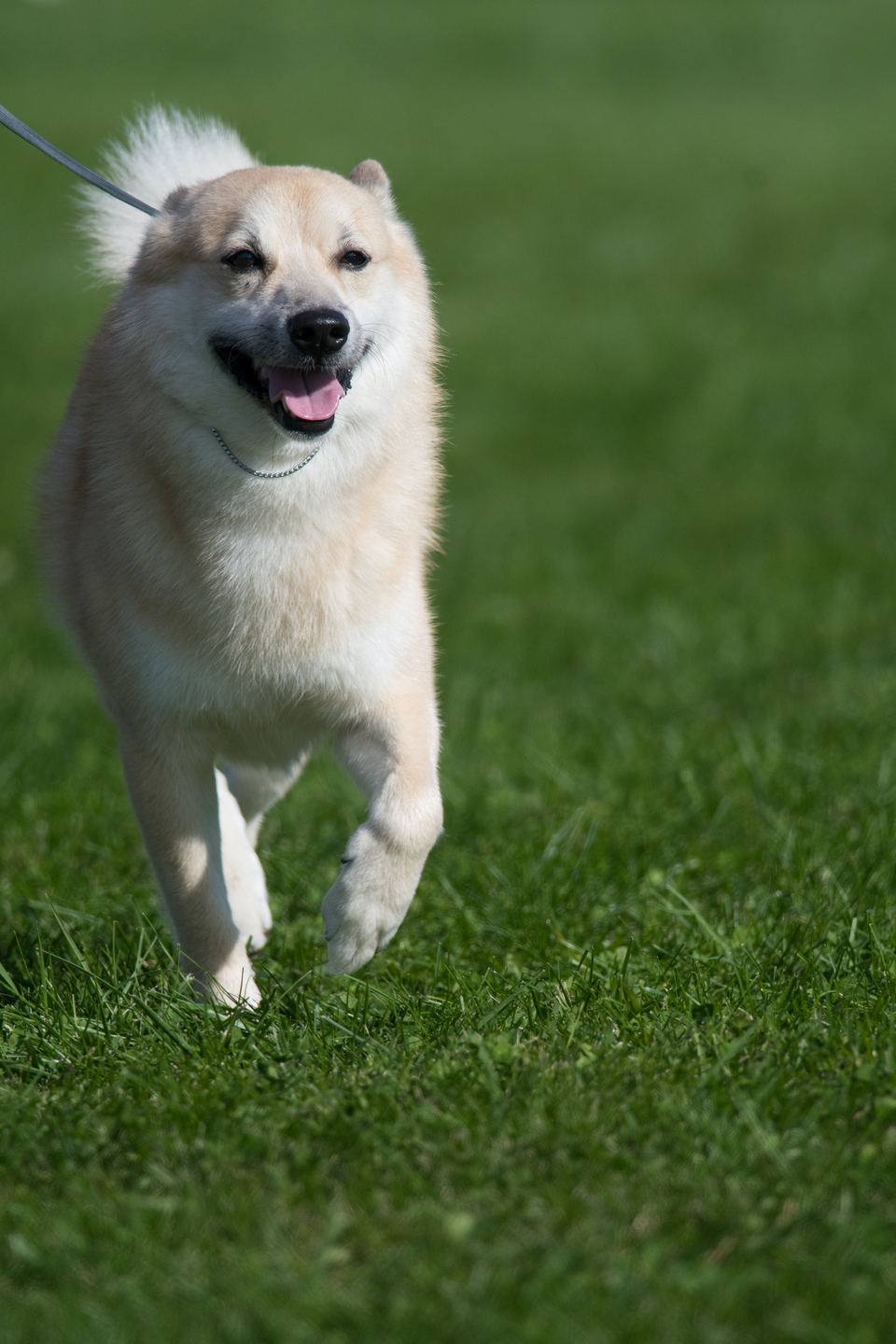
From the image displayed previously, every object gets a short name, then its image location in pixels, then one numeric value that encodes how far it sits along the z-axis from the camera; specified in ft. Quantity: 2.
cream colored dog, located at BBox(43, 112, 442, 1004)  19.79
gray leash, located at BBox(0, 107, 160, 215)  21.72
